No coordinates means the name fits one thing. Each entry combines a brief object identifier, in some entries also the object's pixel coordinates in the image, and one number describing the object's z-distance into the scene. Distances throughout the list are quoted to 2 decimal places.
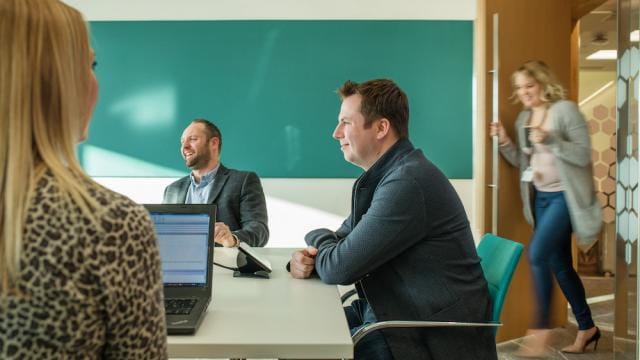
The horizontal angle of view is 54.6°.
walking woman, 3.36
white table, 1.29
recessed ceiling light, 6.35
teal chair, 1.70
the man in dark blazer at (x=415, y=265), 1.79
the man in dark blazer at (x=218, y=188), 3.22
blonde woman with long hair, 0.73
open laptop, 1.72
